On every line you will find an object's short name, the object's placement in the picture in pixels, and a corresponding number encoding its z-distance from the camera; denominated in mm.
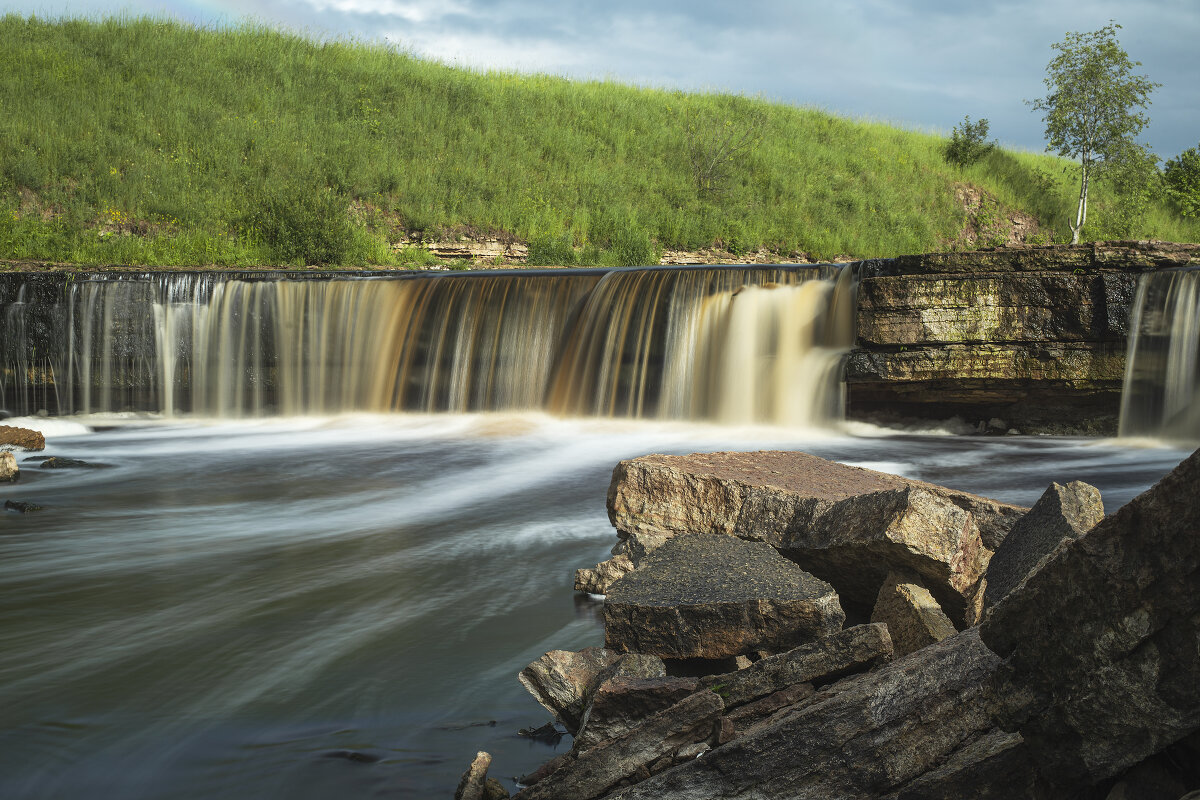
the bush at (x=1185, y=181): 32562
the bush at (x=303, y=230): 19875
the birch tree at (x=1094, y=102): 27641
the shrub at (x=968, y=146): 34500
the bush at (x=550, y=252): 23072
